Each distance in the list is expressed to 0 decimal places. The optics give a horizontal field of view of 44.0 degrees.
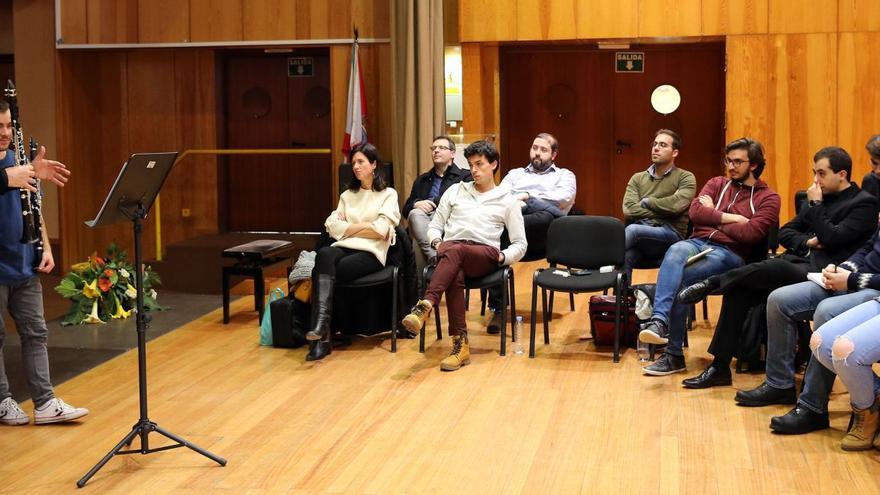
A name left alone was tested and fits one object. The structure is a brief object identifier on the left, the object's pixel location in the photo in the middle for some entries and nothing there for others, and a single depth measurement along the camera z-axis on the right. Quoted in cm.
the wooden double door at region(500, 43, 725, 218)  974
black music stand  430
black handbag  630
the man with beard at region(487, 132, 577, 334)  688
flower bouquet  714
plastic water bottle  613
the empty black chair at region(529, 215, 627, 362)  588
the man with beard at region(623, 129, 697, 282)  633
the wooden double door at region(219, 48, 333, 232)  991
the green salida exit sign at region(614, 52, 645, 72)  982
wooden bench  718
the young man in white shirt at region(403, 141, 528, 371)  586
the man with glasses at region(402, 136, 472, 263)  704
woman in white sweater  606
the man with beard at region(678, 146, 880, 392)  491
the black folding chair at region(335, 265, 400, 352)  615
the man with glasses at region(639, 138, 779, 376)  552
